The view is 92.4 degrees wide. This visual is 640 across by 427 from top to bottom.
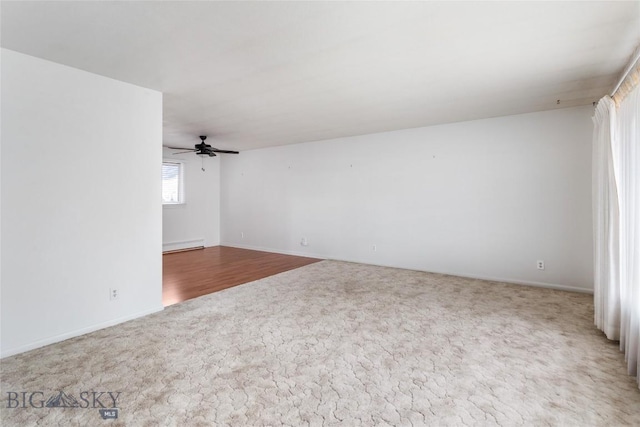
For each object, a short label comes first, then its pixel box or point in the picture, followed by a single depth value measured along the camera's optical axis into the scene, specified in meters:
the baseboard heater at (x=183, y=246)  7.30
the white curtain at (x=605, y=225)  2.66
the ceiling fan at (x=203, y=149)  5.72
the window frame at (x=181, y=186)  7.54
